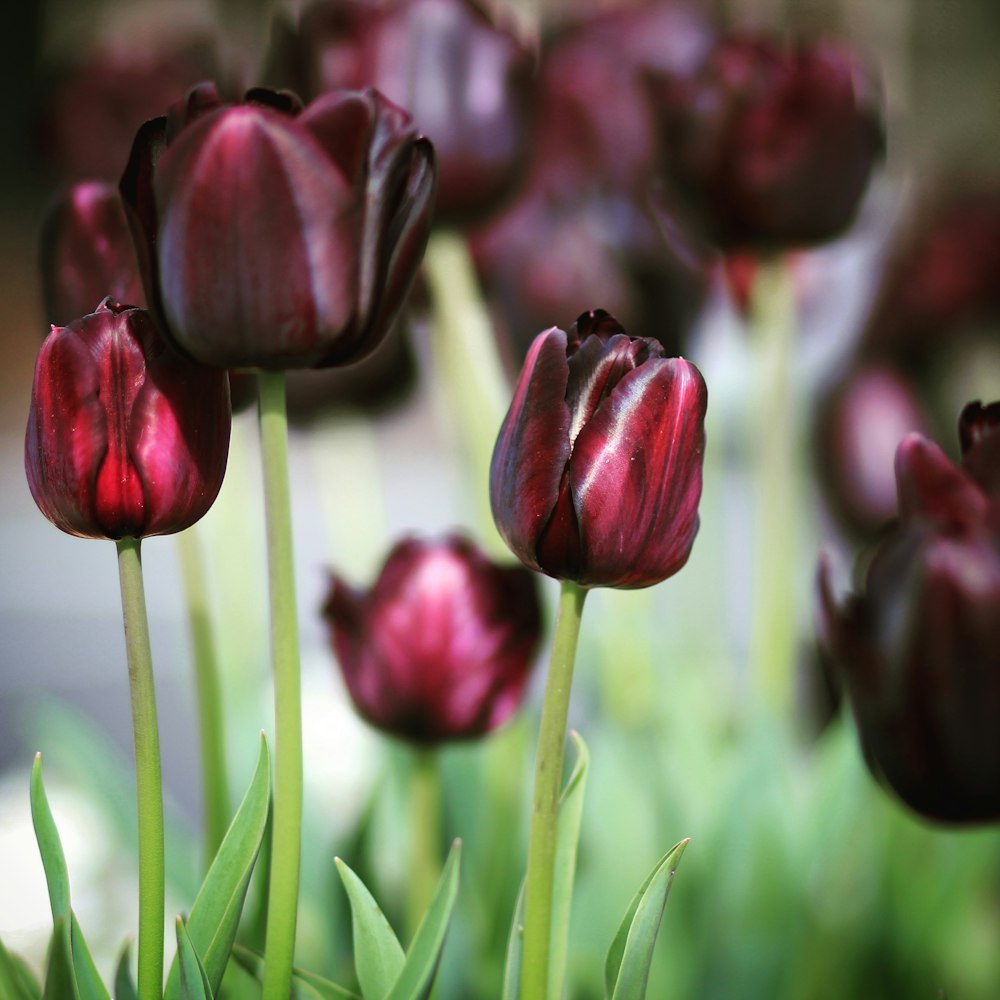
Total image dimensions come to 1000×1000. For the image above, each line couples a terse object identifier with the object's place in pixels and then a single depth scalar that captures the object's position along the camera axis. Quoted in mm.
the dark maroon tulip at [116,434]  844
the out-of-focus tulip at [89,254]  891
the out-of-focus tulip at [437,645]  970
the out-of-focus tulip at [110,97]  1038
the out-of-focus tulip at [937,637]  866
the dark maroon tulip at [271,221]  839
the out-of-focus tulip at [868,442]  1159
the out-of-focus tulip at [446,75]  976
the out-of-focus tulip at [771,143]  1035
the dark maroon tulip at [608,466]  853
